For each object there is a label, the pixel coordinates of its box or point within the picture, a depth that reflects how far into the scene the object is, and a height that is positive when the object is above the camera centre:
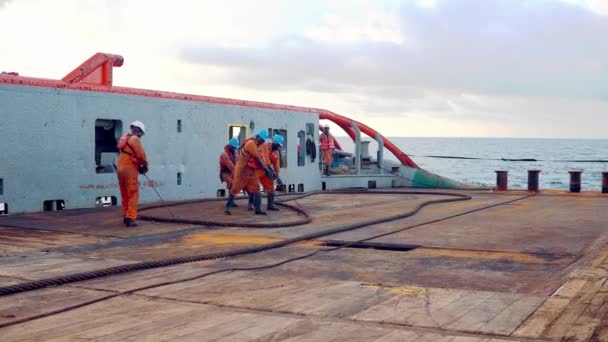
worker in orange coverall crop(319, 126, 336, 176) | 25.28 +0.67
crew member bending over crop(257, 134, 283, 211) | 14.23 +0.05
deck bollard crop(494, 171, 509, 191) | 23.17 -0.37
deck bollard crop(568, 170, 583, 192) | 22.20 -0.37
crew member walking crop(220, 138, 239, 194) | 15.67 +0.05
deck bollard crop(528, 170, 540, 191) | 22.30 -0.35
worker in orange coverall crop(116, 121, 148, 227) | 11.91 -0.08
